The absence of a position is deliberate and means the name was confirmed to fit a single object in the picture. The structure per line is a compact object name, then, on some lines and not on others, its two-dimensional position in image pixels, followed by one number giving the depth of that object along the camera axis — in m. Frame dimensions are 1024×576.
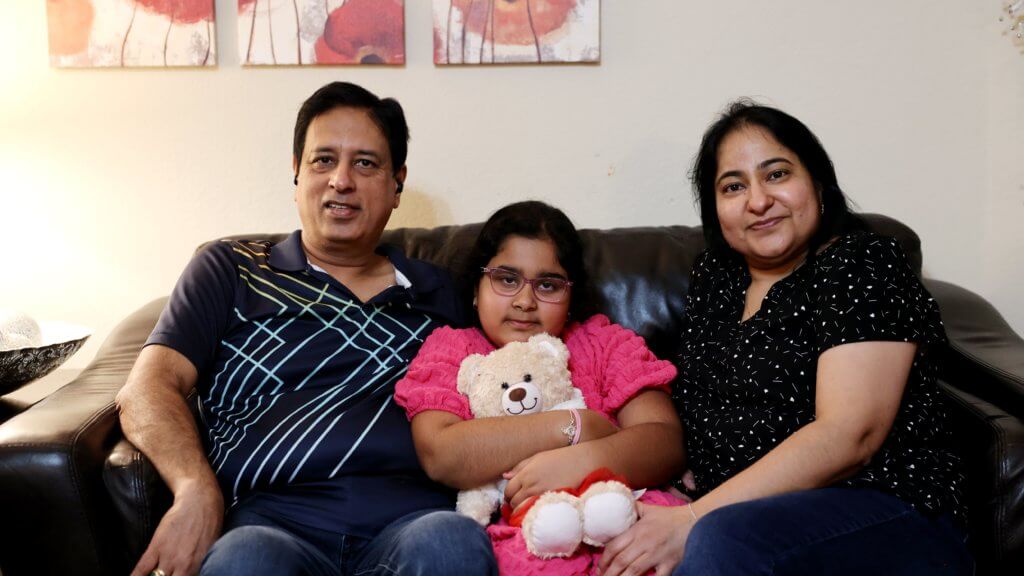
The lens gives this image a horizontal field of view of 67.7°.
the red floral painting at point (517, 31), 2.04
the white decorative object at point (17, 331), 1.65
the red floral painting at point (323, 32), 2.04
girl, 1.31
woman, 1.13
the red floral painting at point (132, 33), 2.06
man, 1.24
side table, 2.11
